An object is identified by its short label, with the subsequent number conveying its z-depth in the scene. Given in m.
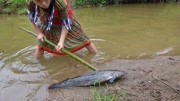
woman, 2.80
